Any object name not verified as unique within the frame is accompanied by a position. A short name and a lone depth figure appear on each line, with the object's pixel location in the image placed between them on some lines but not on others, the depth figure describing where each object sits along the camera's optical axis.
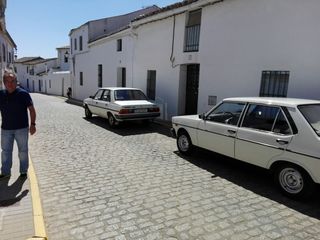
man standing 4.51
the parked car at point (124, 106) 9.73
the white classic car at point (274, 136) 4.20
